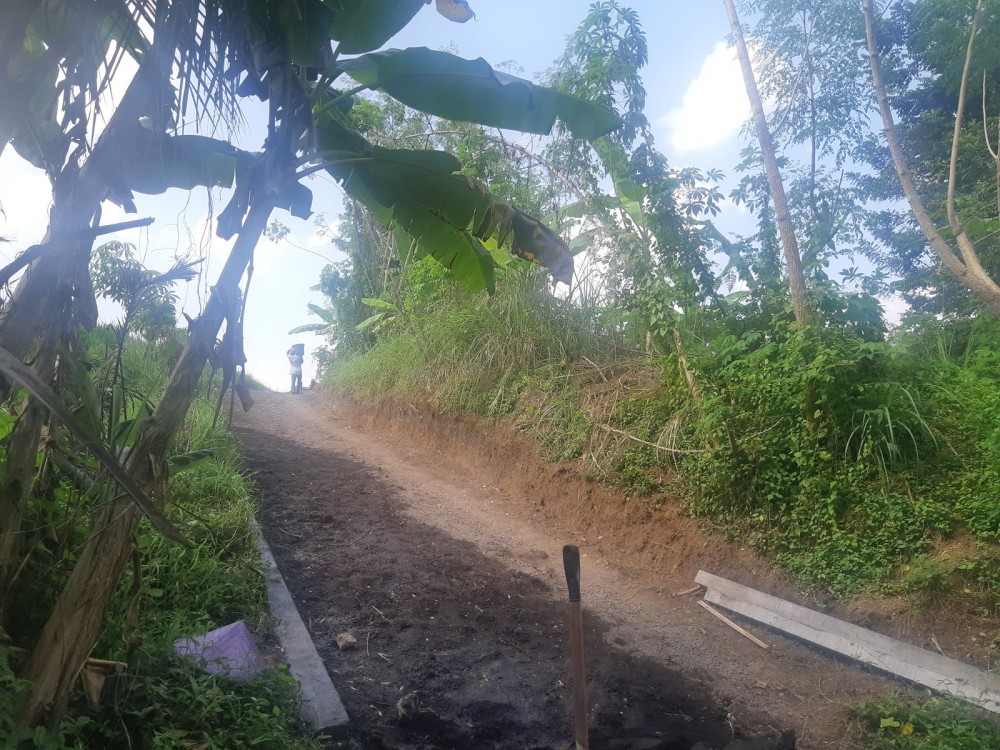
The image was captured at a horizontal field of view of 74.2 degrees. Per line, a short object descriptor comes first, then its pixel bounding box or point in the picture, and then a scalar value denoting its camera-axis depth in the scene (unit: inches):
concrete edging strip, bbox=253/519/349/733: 132.0
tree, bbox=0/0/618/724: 101.7
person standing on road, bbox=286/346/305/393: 737.6
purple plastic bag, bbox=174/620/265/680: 127.7
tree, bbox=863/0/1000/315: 260.4
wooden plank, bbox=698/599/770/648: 184.5
